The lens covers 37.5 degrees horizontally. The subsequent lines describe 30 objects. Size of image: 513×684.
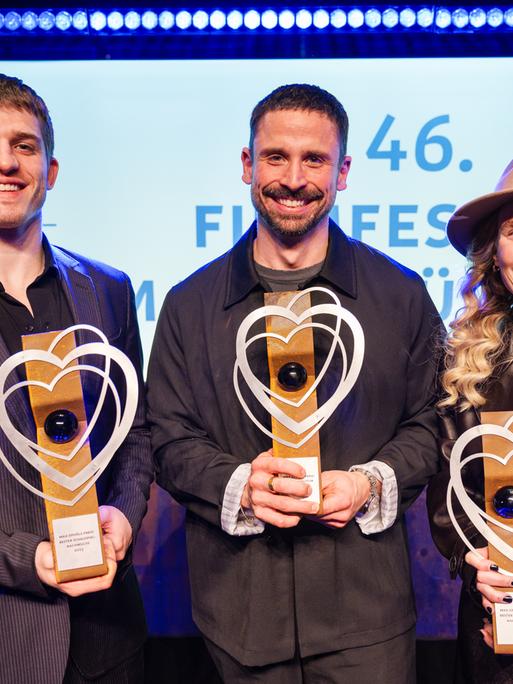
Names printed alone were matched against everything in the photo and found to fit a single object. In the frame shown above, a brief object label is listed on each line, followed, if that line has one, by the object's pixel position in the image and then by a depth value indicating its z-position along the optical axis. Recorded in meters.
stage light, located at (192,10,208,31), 2.39
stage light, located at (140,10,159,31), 2.40
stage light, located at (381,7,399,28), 2.39
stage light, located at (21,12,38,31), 2.42
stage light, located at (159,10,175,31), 2.40
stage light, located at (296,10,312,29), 2.38
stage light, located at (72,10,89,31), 2.41
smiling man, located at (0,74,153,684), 1.45
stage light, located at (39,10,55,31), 2.42
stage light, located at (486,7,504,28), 2.38
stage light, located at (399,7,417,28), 2.39
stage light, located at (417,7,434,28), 2.39
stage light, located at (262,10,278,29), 2.38
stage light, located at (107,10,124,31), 2.41
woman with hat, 1.51
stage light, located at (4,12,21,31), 2.41
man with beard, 1.58
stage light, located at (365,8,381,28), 2.39
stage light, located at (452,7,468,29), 2.39
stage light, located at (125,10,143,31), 2.40
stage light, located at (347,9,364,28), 2.39
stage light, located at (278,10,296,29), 2.38
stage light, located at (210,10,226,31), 2.39
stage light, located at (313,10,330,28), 2.38
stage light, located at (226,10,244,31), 2.39
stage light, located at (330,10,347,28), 2.39
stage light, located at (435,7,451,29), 2.39
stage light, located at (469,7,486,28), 2.39
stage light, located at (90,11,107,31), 2.41
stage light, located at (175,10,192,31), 2.39
